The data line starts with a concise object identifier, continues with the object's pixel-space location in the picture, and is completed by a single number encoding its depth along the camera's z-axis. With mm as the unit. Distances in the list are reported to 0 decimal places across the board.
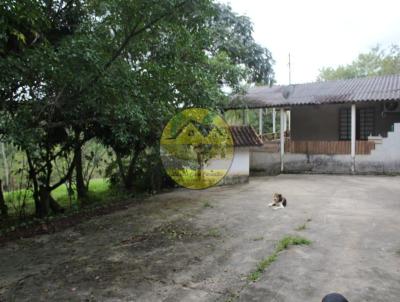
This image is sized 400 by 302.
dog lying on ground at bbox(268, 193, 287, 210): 7086
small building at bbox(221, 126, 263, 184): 10625
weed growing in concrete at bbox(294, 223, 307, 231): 5387
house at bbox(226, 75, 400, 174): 11961
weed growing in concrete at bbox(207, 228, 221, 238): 5227
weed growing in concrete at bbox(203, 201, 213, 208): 7441
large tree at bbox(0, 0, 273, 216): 4337
